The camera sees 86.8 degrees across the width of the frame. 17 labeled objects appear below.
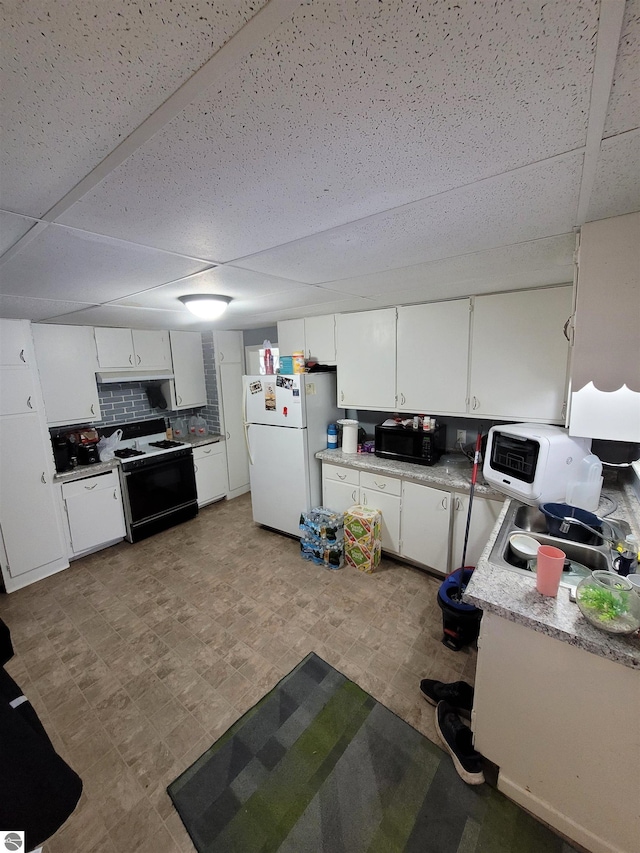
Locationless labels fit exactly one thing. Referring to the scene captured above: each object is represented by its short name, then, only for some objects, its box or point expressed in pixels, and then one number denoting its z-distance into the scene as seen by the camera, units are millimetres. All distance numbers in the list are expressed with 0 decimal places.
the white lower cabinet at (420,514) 2447
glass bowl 1086
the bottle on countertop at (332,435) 3350
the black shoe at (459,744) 1445
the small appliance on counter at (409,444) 2756
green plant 1101
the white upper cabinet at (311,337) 3184
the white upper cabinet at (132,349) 3385
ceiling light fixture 2098
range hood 3377
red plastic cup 1251
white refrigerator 3121
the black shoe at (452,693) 1712
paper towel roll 3168
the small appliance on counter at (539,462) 1820
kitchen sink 1461
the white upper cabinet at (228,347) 4133
